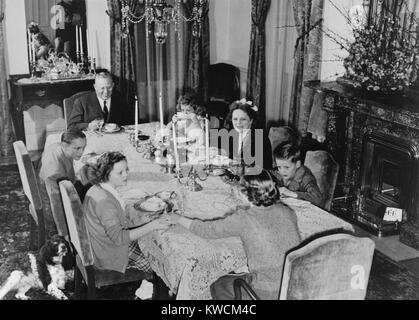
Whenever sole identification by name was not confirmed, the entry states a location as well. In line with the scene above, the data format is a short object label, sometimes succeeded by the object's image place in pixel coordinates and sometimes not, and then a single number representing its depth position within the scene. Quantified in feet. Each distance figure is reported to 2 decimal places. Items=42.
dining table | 10.38
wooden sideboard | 21.01
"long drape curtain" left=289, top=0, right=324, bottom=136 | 21.09
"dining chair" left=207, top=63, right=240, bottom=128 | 26.12
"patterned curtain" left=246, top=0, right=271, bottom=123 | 23.91
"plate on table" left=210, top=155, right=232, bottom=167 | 14.61
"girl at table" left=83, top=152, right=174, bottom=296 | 11.16
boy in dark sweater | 13.20
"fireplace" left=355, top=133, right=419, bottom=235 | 16.20
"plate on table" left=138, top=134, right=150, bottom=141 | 16.67
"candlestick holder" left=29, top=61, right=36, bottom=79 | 21.80
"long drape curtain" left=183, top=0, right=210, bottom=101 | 25.30
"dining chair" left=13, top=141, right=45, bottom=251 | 13.23
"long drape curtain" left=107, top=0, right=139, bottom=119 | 23.38
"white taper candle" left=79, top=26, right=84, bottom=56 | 22.97
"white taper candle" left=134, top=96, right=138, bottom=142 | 15.46
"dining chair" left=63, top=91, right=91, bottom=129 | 18.89
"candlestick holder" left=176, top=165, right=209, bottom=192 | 13.07
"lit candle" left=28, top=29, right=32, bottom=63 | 22.34
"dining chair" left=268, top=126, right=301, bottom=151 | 16.59
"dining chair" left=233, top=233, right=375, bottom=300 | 8.93
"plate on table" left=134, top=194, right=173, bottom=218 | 11.71
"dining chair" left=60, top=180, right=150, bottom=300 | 11.09
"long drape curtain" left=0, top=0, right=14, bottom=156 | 21.54
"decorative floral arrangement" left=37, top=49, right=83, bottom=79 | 21.84
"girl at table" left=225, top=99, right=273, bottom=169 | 15.55
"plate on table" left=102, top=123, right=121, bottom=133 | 17.49
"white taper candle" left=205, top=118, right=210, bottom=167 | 13.02
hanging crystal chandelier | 23.48
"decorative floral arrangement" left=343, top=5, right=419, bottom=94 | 16.33
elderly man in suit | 18.70
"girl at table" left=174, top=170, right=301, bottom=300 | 9.87
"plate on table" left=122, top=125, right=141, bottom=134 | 17.80
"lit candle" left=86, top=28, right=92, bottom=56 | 23.30
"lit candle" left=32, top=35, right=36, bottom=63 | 21.99
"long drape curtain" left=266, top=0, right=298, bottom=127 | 23.30
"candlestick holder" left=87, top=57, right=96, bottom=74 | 23.14
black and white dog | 13.82
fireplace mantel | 15.93
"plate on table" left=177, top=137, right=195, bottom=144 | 16.01
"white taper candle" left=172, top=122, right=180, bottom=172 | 13.48
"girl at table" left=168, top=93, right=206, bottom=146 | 16.72
